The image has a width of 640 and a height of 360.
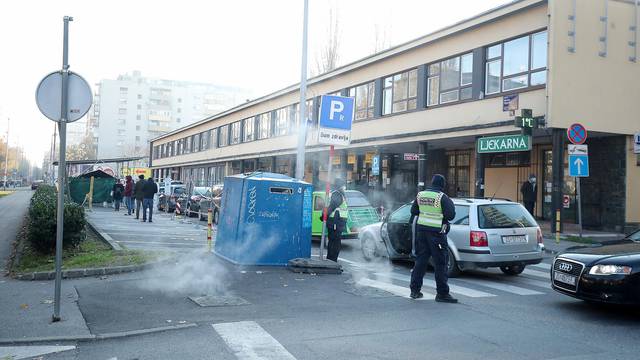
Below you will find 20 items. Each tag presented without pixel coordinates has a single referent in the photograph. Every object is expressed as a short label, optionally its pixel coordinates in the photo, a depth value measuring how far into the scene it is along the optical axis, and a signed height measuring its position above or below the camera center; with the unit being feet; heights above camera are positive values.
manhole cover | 23.65 -5.14
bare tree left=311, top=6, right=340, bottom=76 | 124.16 +30.04
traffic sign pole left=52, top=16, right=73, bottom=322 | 20.79 +0.97
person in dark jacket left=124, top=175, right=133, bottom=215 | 83.92 -2.01
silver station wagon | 31.60 -2.60
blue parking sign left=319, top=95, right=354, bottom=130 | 33.19 +4.61
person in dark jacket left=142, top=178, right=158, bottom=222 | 68.39 -1.56
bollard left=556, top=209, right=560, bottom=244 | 52.42 -3.32
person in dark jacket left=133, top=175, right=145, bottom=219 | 69.56 -1.11
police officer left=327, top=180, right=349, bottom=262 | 35.17 -2.14
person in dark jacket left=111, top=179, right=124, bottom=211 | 95.10 -2.19
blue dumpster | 33.37 -2.18
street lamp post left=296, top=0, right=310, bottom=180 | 58.49 +10.63
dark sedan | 21.34 -3.15
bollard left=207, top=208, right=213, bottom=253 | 38.26 -3.32
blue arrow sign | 50.60 +2.86
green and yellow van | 47.01 -2.19
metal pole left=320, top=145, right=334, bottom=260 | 33.49 -1.79
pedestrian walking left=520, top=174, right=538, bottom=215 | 64.85 +0.15
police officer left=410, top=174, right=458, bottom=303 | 25.35 -2.09
